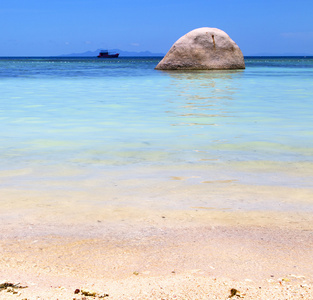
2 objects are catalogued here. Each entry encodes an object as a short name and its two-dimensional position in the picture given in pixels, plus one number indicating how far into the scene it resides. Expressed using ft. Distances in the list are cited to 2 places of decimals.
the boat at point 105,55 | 401.29
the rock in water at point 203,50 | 68.90
